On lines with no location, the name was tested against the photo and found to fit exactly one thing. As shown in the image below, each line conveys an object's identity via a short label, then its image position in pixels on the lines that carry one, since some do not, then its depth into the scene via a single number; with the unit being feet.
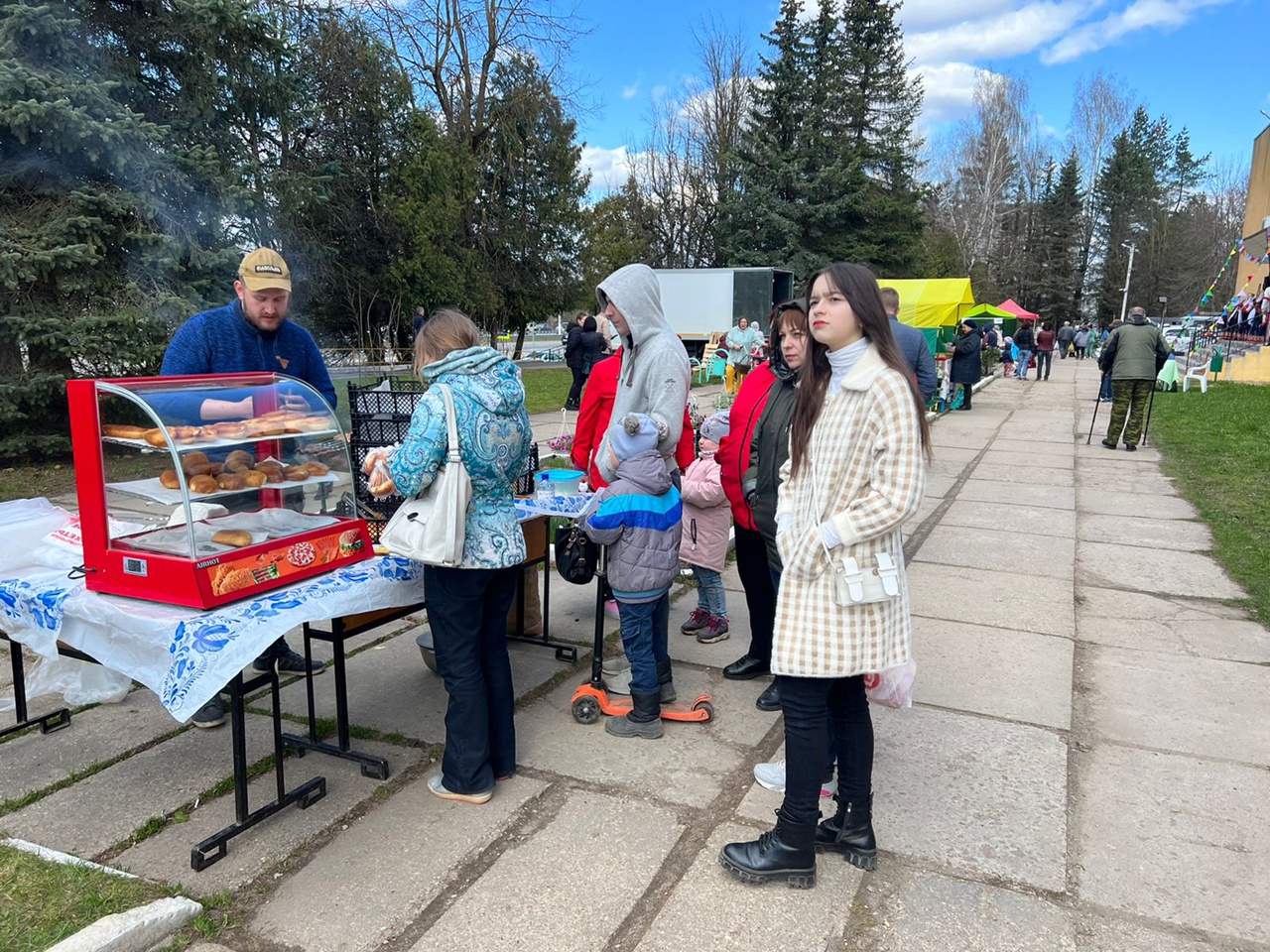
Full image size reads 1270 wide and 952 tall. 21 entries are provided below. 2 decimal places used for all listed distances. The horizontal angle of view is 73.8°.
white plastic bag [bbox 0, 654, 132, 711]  10.44
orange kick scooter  12.16
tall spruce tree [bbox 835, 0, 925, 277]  103.96
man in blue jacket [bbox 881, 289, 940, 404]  24.44
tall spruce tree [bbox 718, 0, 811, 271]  101.91
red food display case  8.56
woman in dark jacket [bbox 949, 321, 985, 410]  52.65
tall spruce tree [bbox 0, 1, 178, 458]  26.68
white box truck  77.61
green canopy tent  104.28
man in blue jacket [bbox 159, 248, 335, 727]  11.46
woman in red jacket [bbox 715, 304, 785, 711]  12.59
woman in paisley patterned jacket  9.20
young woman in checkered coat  7.58
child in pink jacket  14.70
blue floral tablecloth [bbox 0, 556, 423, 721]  7.88
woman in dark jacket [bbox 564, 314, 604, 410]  47.67
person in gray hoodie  11.77
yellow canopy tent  55.62
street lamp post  172.04
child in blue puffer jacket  11.18
